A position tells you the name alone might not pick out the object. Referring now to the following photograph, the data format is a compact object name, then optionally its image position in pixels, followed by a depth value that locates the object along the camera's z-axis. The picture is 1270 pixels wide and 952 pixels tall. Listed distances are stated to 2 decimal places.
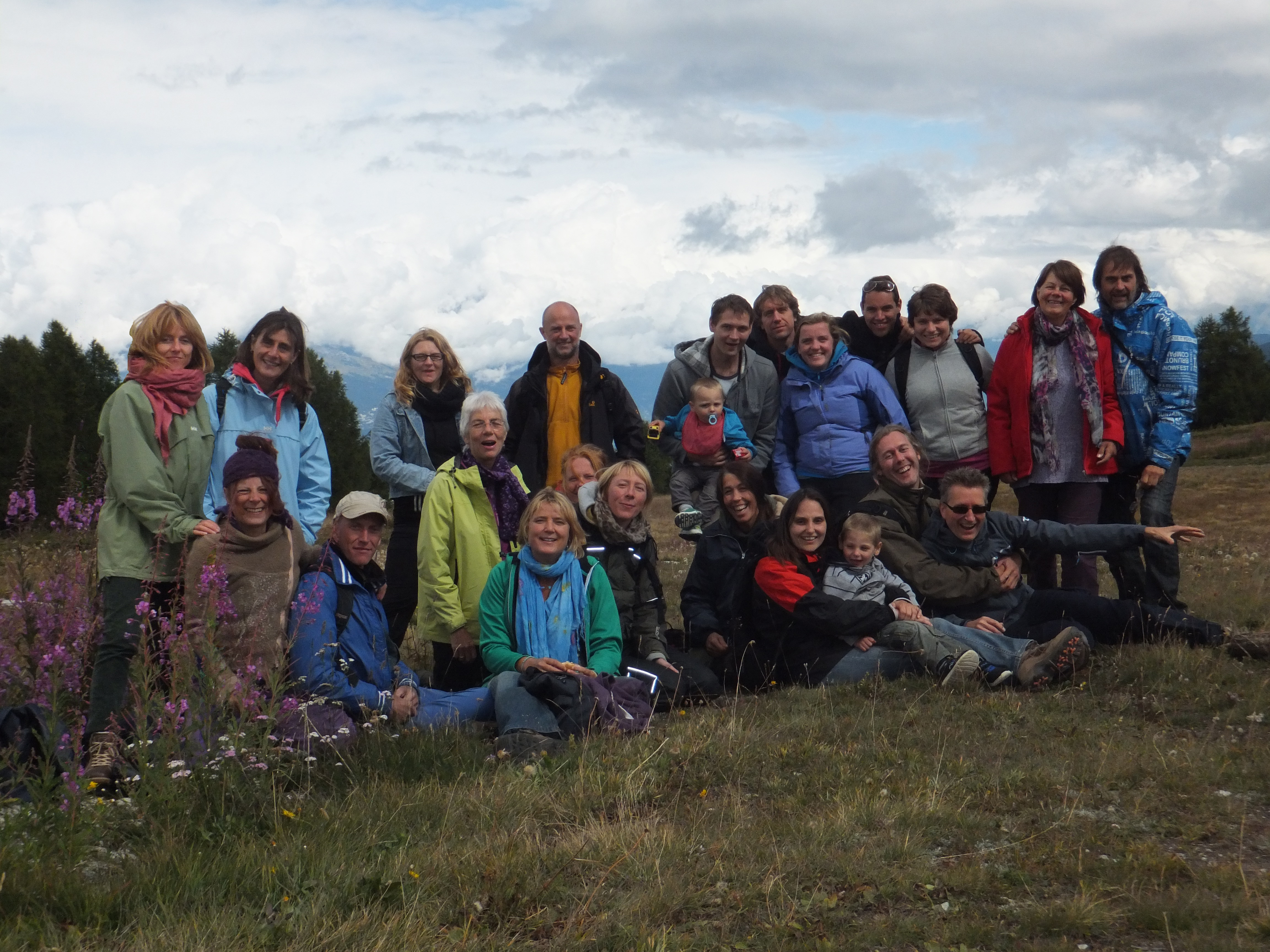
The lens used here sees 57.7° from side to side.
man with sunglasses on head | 9.12
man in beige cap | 6.30
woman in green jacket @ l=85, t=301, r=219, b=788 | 5.82
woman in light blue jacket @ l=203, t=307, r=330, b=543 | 6.66
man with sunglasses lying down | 7.78
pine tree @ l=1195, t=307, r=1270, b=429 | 73.44
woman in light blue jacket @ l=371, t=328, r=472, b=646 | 8.37
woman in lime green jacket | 7.50
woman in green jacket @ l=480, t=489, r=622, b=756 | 7.09
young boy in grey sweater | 7.41
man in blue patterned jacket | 8.11
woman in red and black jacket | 7.61
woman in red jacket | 8.25
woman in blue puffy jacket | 8.63
